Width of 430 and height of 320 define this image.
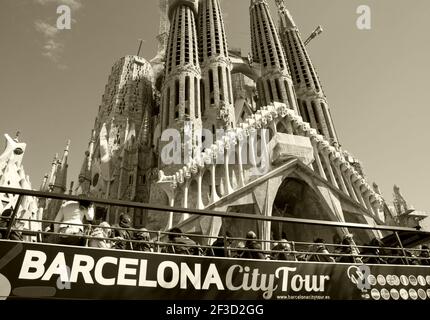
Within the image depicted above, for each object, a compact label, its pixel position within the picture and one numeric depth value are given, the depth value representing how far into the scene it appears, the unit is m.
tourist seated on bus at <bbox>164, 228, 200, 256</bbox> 7.34
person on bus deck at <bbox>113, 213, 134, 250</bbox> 8.10
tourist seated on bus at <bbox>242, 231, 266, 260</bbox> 7.09
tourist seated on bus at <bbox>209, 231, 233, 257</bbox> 6.41
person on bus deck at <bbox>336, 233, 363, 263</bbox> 8.50
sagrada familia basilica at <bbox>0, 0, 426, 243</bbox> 22.27
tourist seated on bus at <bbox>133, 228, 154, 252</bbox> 7.50
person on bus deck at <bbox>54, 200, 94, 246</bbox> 7.32
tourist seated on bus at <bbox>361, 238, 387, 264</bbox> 8.73
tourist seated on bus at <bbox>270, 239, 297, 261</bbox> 7.96
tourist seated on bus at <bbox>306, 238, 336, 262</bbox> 8.70
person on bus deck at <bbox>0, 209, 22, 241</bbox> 5.07
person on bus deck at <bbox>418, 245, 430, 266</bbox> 10.19
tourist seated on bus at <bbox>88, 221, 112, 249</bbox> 7.21
